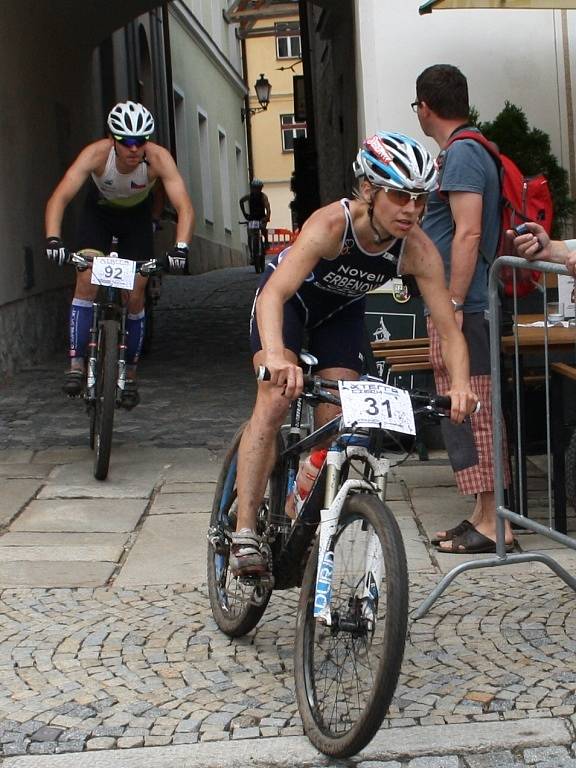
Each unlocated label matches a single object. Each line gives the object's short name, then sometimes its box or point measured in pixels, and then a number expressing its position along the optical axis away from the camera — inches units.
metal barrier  289.5
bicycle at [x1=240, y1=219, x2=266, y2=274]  1557.2
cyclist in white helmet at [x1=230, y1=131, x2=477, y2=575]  244.2
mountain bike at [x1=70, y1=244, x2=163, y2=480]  435.3
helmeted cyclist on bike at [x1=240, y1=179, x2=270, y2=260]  1612.4
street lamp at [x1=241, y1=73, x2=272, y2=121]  2122.8
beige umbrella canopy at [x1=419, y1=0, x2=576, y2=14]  416.1
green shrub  481.5
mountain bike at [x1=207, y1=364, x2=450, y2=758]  209.5
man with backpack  348.2
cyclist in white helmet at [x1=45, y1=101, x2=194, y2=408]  455.2
